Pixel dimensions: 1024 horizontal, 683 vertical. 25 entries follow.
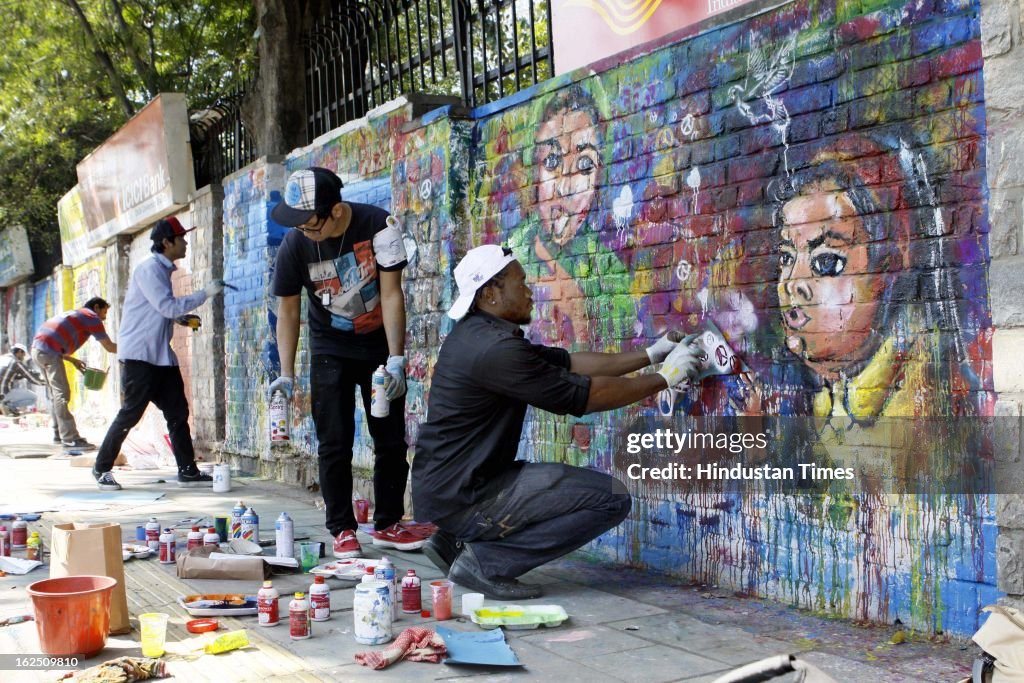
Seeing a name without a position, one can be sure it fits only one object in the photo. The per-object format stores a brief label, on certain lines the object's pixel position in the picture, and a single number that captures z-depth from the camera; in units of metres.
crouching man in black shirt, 4.46
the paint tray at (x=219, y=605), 4.27
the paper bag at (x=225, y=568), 4.95
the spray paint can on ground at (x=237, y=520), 5.68
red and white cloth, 3.60
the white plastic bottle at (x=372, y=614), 3.85
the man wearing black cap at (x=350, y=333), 5.59
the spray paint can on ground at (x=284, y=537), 5.25
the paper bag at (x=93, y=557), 4.09
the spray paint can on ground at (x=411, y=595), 4.27
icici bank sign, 11.89
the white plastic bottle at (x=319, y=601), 4.14
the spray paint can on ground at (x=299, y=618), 3.88
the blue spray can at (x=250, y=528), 5.61
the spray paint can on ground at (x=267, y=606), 4.13
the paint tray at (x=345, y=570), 4.91
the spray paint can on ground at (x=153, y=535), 5.73
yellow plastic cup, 3.73
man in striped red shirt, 11.70
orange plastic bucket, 3.65
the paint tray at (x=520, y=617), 4.05
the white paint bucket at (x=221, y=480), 8.27
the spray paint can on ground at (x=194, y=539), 5.31
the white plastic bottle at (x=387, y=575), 4.14
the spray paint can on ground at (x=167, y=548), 5.40
